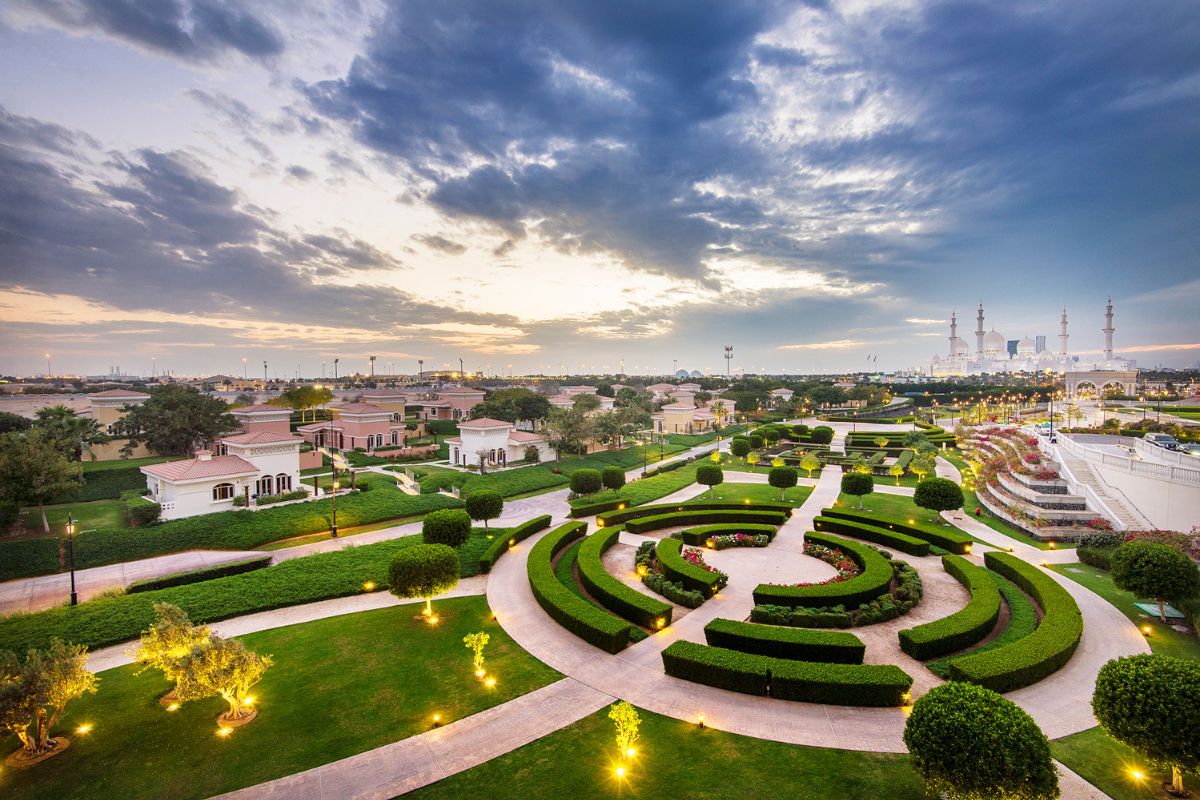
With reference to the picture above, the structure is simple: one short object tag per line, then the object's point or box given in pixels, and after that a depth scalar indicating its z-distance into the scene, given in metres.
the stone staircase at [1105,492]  26.54
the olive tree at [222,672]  12.48
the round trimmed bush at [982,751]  8.76
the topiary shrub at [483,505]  28.36
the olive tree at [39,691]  11.14
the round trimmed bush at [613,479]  37.97
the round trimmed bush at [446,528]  23.64
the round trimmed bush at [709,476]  37.41
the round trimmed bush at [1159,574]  16.75
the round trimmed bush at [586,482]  36.59
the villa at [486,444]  48.50
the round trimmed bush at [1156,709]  9.36
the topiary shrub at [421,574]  18.14
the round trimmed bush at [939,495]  29.31
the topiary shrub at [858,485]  33.72
